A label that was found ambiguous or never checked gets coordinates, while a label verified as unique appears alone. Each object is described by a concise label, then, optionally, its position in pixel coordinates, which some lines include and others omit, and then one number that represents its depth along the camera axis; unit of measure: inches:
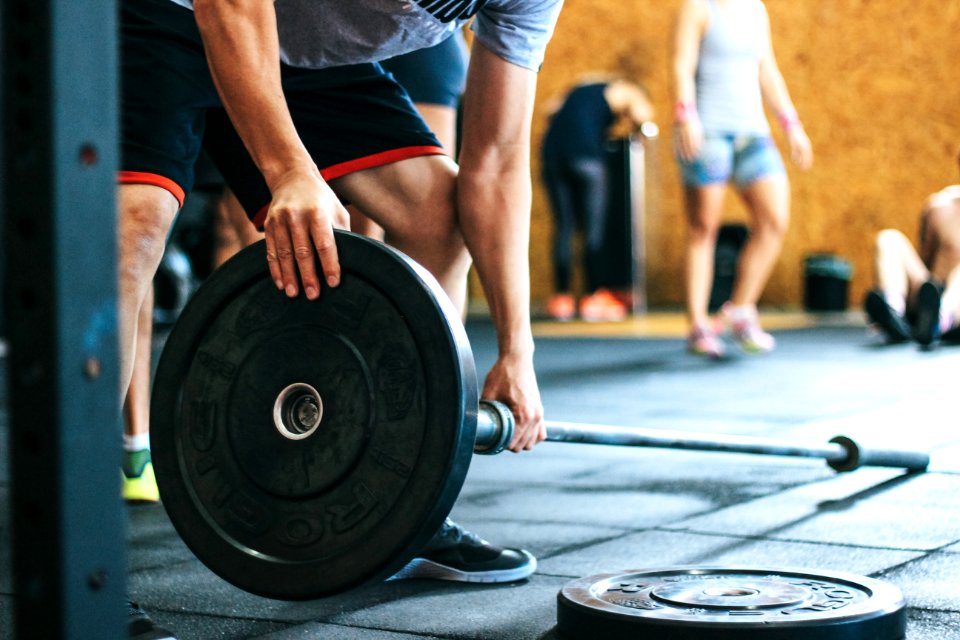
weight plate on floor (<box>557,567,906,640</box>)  48.4
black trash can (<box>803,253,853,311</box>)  294.5
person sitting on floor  204.8
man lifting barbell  61.2
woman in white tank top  188.1
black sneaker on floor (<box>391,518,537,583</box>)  65.9
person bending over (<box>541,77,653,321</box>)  287.3
